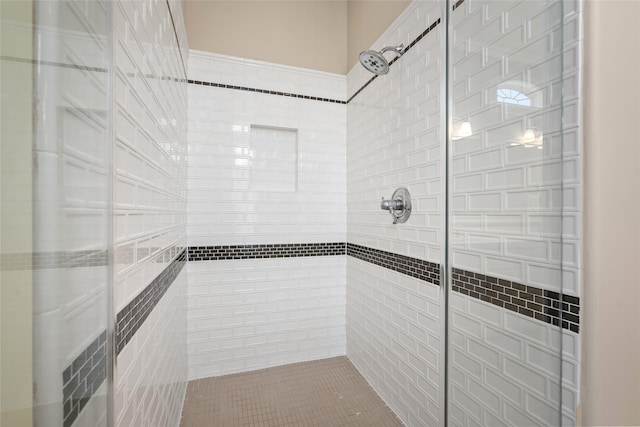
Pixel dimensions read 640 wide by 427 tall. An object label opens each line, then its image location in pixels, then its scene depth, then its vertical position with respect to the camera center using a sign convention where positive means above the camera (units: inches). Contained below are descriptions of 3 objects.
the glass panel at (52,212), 14.4 -0.1
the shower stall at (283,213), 17.1 -0.1
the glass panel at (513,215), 30.9 -0.2
